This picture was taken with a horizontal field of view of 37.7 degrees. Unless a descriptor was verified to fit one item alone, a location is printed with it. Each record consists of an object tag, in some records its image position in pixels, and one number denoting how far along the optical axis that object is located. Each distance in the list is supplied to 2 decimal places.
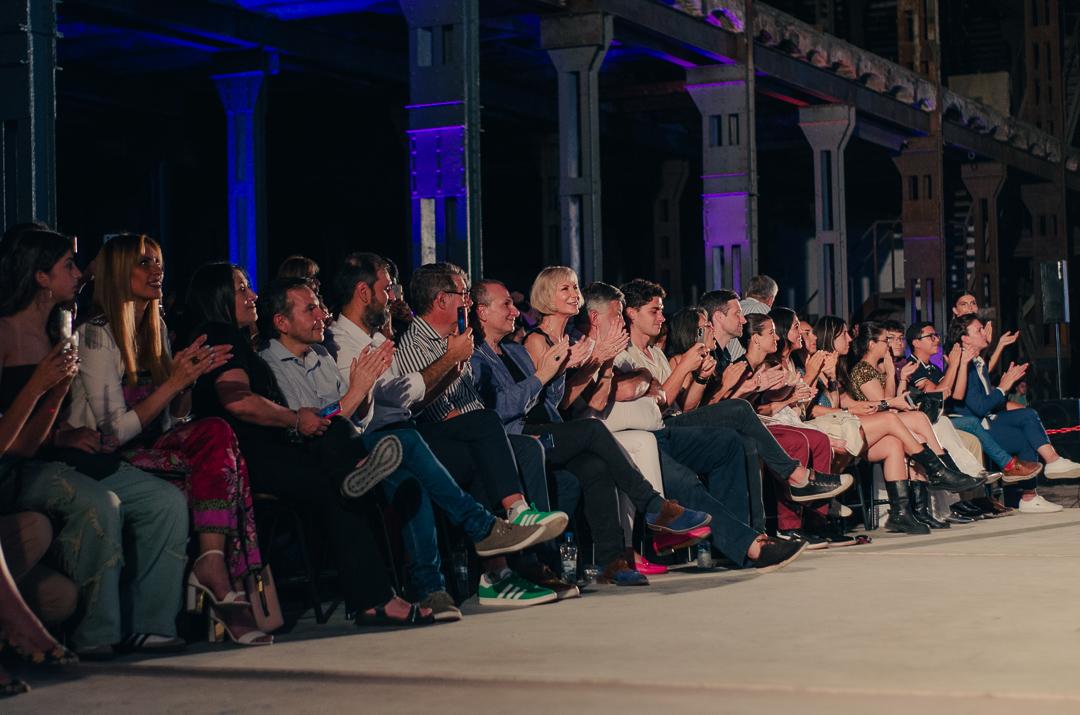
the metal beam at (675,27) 13.70
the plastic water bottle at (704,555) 7.56
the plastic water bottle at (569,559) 7.02
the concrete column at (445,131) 11.09
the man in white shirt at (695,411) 8.26
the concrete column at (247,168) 15.45
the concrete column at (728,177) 16.27
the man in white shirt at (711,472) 7.39
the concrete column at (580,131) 13.34
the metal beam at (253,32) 14.16
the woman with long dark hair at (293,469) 5.82
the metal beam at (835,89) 17.50
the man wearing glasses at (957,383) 10.88
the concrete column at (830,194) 19.44
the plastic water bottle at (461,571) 6.70
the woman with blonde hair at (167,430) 5.46
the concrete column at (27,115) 7.50
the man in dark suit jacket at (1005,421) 10.91
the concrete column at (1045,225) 28.00
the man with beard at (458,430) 6.42
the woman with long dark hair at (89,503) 5.20
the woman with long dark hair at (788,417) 8.84
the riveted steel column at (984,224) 25.91
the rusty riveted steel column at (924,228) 22.17
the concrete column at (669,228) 24.02
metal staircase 32.75
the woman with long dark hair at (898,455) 9.45
